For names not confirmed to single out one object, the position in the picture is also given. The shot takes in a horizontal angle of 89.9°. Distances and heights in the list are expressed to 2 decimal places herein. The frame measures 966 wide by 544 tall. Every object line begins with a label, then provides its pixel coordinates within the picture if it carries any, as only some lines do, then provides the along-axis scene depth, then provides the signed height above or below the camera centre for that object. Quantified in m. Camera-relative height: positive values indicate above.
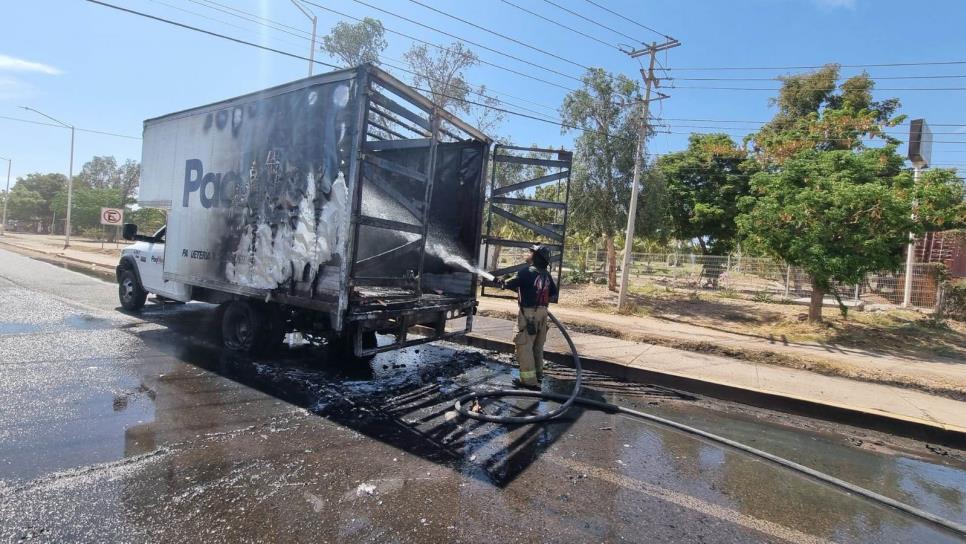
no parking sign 24.77 +0.65
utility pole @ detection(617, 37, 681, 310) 13.52 +3.55
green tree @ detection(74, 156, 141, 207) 71.31 +8.18
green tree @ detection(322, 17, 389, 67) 19.73 +8.52
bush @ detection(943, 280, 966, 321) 11.98 -0.17
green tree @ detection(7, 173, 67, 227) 66.38 +3.70
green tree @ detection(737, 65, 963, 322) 9.69 +1.55
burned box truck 4.79 +0.40
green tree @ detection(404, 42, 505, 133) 19.19 +7.00
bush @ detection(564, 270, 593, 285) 20.52 -0.52
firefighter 5.70 -0.54
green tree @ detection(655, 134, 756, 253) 24.36 +4.61
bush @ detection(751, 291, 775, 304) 16.20 -0.60
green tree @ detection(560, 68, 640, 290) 15.98 +3.74
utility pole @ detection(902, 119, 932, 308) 17.47 +5.36
